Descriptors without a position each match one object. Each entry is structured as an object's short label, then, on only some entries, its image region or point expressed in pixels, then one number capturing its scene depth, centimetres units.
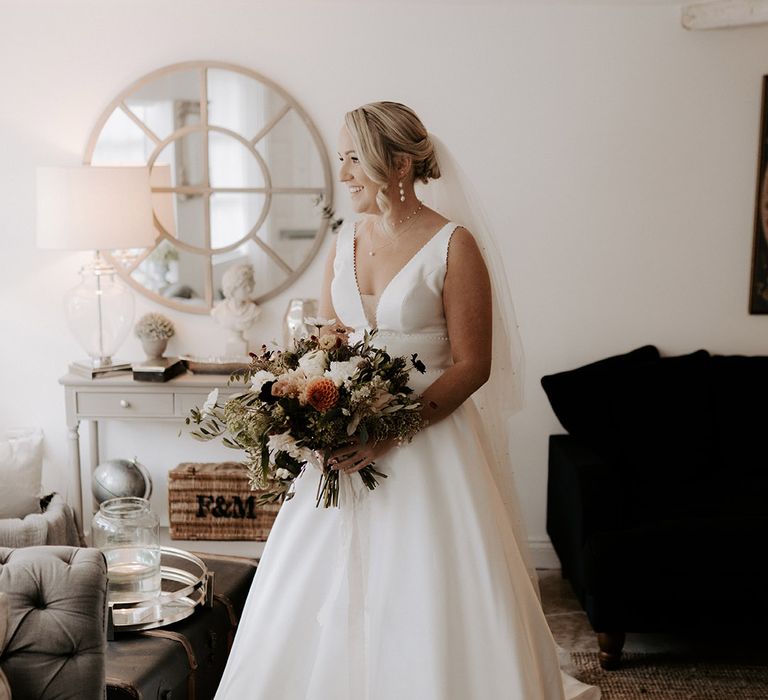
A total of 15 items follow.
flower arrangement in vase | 404
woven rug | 311
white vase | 404
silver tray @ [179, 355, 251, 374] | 399
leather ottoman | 217
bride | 215
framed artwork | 406
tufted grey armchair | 192
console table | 390
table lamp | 377
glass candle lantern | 250
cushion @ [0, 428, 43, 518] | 344
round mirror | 411
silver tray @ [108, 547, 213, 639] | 239
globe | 398
